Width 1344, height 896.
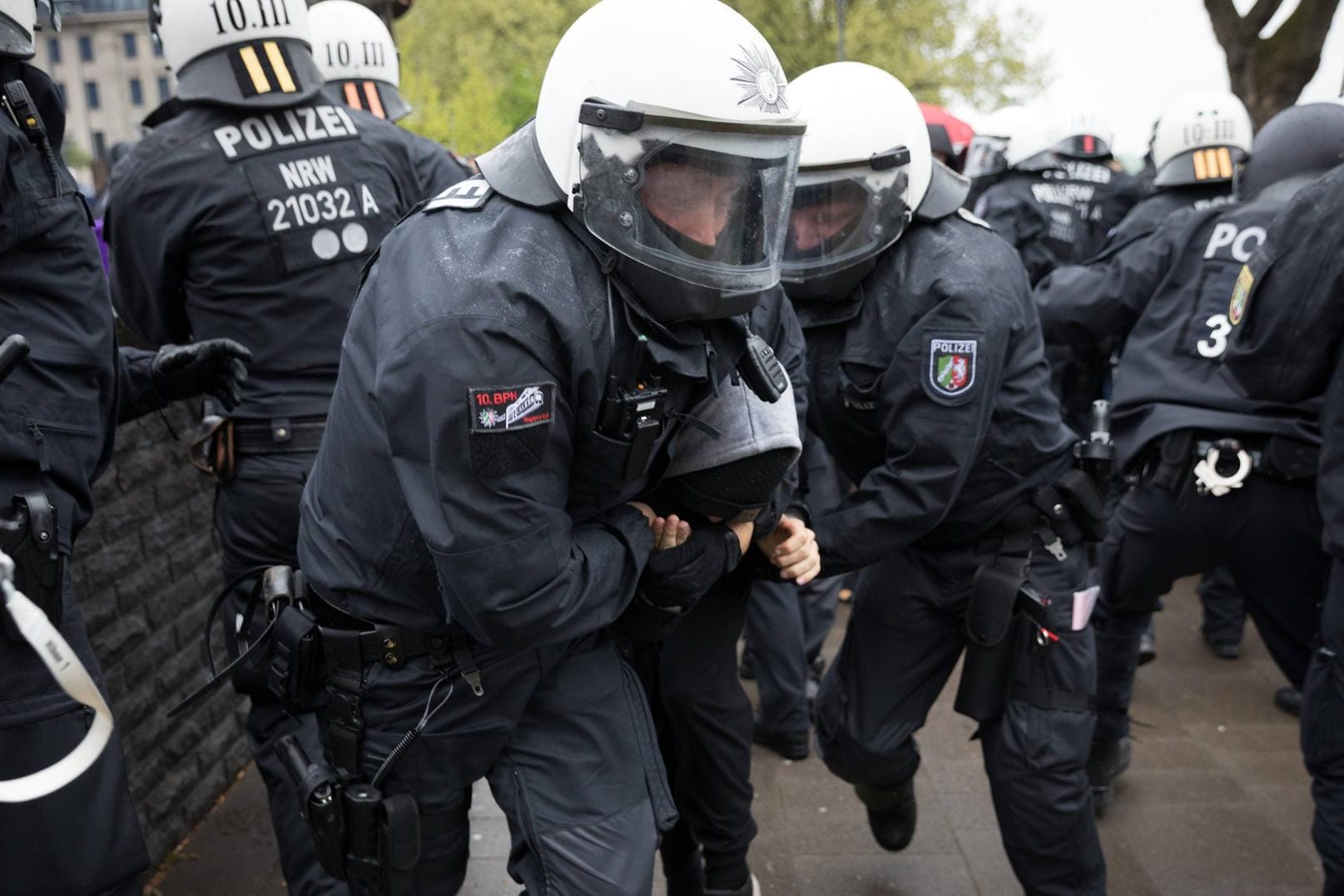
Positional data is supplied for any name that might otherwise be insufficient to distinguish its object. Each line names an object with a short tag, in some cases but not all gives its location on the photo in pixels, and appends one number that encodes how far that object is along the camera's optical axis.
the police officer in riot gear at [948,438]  2.82
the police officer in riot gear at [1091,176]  7.00
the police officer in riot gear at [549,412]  1.87
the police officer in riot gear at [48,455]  2.08
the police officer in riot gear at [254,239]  3.13
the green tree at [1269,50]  9.91
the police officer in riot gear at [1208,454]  3.33
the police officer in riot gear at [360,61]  4.71
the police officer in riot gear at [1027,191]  6.45
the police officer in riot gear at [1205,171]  5.16
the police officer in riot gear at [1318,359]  2.73
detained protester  2.74
